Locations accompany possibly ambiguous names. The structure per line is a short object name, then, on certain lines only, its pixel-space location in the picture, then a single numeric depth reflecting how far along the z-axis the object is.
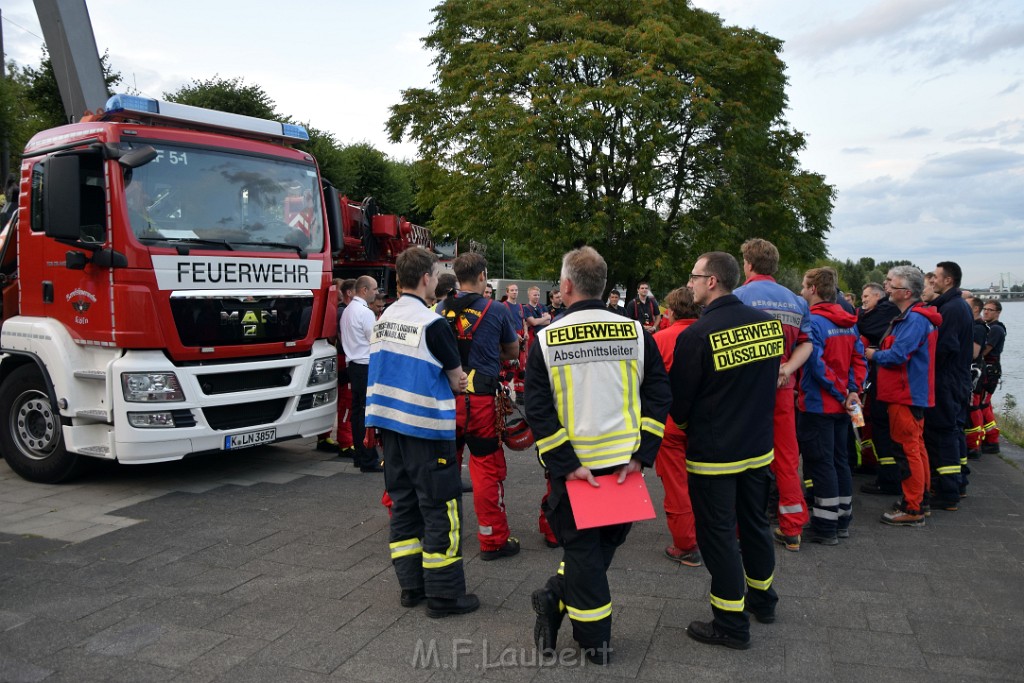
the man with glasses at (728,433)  3.58
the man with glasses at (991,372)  8.67
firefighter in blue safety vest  3.97
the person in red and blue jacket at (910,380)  5.62
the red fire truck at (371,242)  10.79
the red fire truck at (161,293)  6.10
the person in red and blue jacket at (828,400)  5.31
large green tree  20.28
